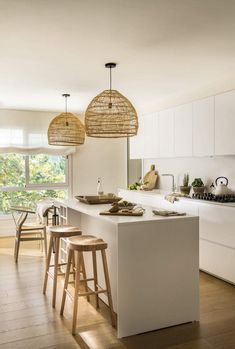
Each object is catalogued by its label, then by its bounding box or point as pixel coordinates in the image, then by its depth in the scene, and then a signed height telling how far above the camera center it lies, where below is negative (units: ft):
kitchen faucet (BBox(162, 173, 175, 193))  18.21 -0.65
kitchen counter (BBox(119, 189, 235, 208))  12.76 -1.33
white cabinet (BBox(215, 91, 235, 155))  13.53 +1.78
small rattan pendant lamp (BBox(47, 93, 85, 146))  14.66 +1.63
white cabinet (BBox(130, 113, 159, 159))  19.12 +1.63
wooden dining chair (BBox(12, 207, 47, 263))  15.57 -2.79
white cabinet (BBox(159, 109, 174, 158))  17.51 +1.80
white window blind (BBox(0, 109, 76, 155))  20.45 +2.14
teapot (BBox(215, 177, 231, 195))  14.24 -0.91
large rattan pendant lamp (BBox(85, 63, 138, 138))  10.41 +1.59
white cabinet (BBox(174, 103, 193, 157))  16.03 +1.80
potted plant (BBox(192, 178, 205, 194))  15.74 -0.85
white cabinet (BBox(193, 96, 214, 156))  14.65 +1.78
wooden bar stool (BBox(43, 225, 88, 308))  10.80 -2.13
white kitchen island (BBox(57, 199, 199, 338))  8.71 -2.74
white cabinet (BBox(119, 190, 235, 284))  12.35 -2.61
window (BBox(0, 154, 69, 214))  20.85 -0.67
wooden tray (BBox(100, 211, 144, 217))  9.67 -1.30
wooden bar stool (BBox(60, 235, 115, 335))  8.96 -2.32
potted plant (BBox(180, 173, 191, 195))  16.29 -0.97
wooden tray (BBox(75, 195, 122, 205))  12.51 -1.17
